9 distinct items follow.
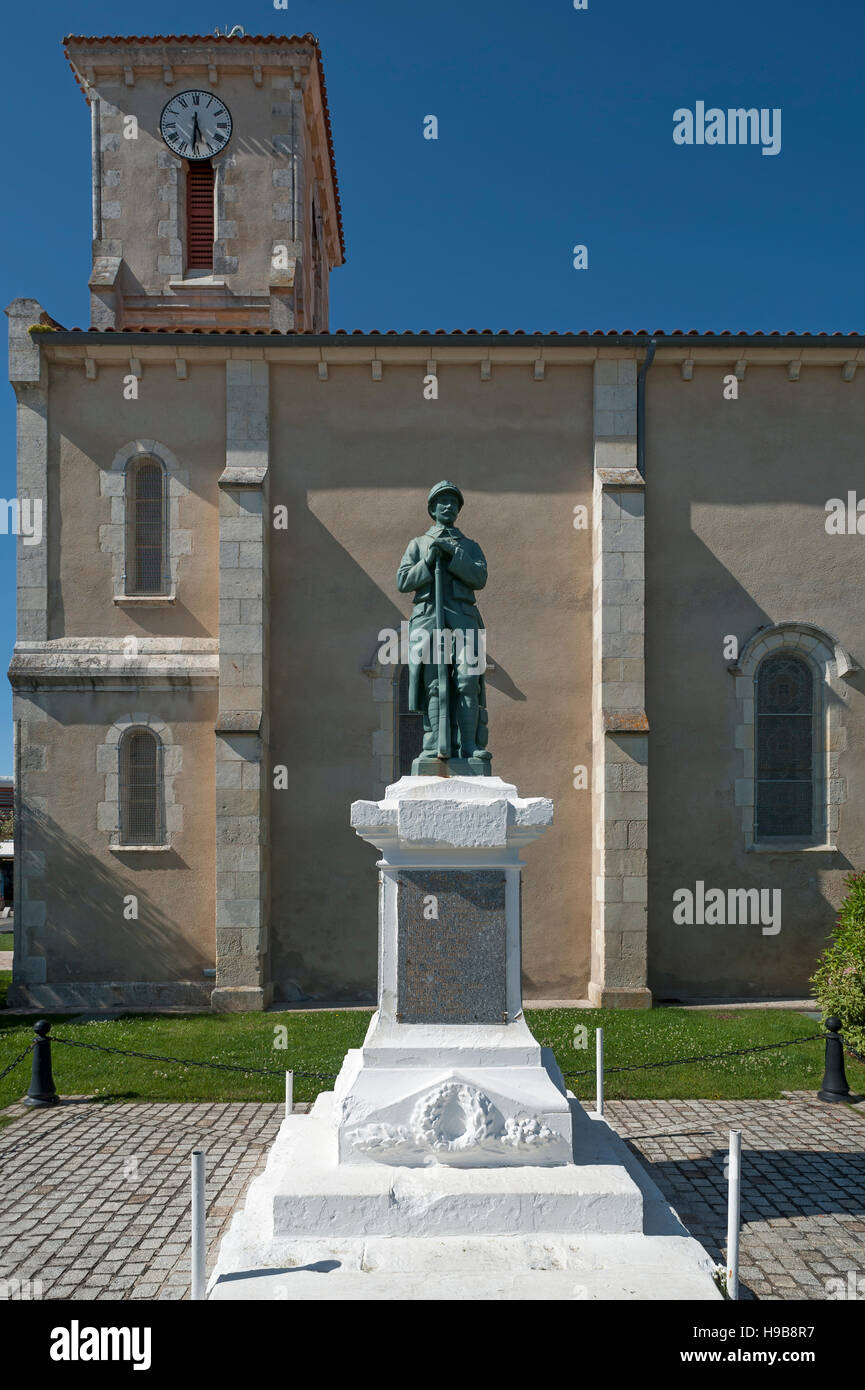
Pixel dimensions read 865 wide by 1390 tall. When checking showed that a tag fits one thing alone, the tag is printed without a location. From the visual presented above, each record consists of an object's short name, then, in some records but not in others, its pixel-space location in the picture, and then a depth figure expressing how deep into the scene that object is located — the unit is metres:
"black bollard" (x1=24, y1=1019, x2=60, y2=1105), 8.88
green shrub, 9.97
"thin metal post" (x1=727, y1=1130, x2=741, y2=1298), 4.86
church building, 13.85
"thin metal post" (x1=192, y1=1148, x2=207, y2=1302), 4.55
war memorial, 4.75
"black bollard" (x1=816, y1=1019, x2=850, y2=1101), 8.93
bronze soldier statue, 6.22
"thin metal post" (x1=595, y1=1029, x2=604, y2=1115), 7.44
